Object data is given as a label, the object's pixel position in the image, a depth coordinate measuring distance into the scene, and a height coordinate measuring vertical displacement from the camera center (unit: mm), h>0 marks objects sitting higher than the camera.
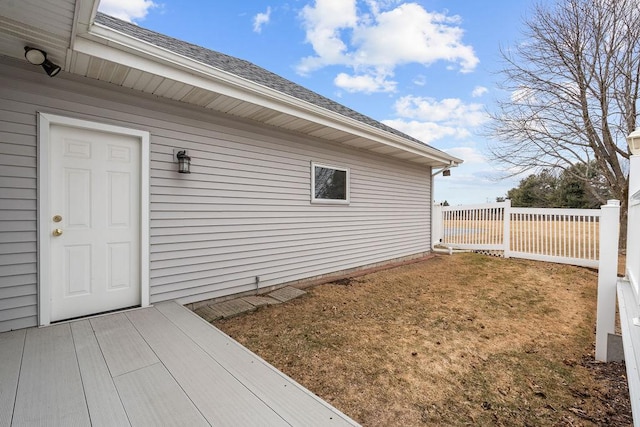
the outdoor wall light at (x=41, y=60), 2456 +1297
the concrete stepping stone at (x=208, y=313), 3570 -1352
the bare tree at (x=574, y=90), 8164 +3745
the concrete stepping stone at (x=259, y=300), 4082 -1343
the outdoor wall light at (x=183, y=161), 3629 +593
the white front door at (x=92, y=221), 2928 -148
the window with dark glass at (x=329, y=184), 5469 +516
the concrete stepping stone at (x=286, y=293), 4422 -1352
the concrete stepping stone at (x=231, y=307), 3727 -1341
